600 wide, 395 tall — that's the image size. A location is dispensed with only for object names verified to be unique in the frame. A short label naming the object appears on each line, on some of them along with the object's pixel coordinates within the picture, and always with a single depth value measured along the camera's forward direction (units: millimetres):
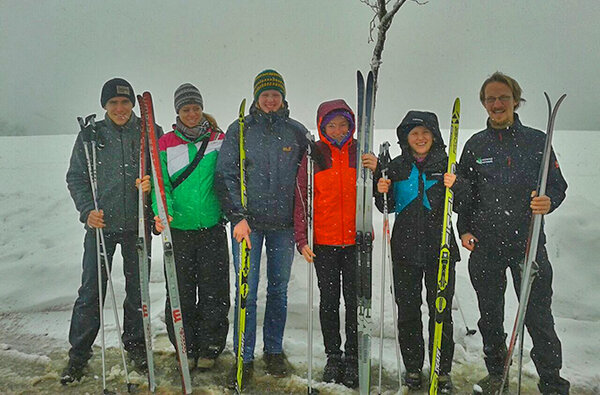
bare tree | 4188
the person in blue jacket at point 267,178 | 3143
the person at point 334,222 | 3010
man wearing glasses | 2816
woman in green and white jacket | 3182
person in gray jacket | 3254
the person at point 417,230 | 2920
